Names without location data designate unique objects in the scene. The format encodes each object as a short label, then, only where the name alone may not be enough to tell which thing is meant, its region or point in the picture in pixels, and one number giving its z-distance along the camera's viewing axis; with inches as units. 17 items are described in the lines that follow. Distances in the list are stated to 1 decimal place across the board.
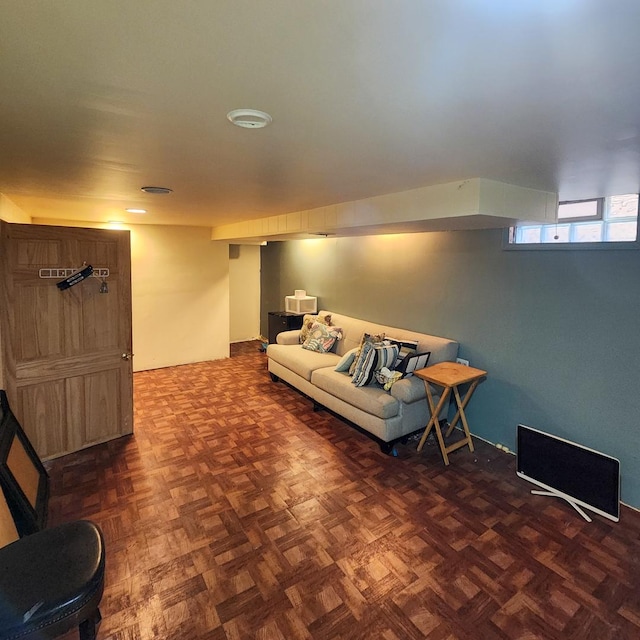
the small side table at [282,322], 219.3
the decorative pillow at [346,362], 155.0
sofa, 127.8
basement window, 102.0
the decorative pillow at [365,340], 147.8
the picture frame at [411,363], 134.3
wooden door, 110.7
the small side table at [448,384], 119.3
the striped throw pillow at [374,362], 137.3
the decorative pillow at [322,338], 187.0
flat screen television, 98.5
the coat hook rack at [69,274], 115.2
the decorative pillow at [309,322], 198.4
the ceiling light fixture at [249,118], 48.4
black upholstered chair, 50.2
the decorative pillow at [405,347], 143.9
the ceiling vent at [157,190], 102.6
